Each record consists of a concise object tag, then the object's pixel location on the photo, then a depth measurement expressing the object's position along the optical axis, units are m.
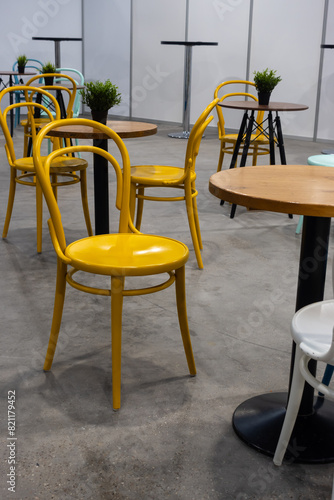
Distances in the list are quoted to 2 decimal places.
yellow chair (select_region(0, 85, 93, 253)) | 3.50
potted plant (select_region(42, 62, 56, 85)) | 5.77
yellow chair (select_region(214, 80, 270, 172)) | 4.55
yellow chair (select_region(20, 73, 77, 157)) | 4.77
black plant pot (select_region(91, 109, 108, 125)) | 3.21
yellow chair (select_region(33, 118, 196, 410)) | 1.94
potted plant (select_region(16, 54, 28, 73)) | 7.22
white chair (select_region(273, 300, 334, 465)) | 1.44
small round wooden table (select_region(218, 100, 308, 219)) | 4.32
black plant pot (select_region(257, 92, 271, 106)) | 4.47
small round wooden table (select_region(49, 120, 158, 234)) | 3.15
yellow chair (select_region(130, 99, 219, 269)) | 3.06
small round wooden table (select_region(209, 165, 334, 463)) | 1.62
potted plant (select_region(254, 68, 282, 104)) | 4.44
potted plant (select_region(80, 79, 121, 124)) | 3.19
